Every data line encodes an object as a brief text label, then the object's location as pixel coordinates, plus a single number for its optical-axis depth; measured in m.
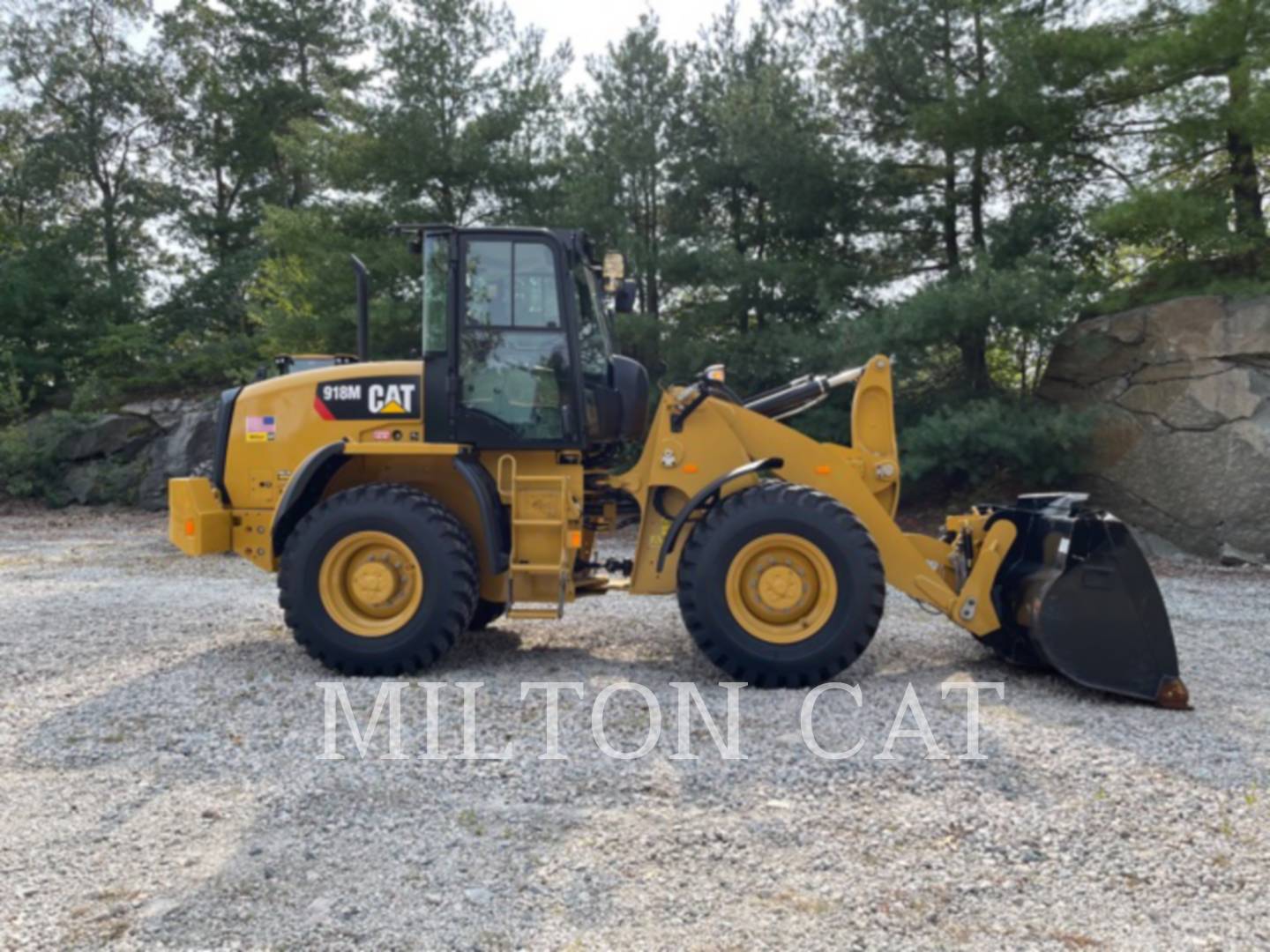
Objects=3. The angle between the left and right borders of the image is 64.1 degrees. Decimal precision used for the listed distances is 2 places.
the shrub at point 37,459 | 17.42
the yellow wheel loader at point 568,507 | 5.18
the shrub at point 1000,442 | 10.76
